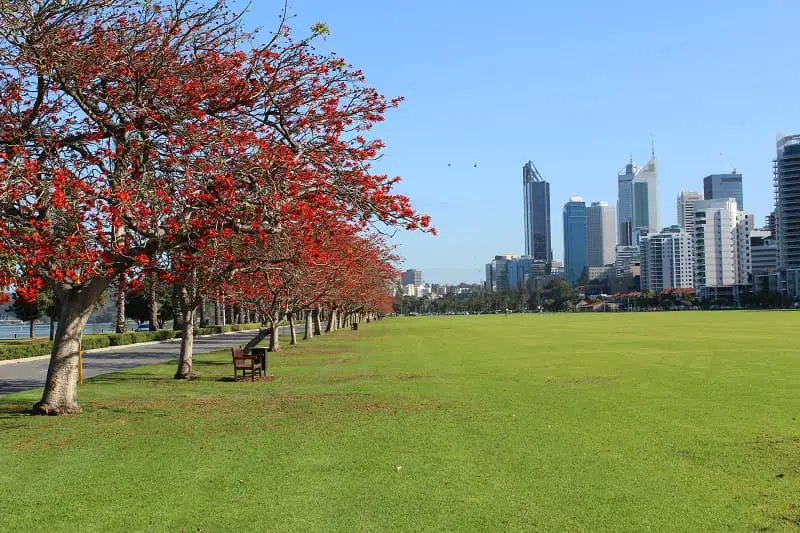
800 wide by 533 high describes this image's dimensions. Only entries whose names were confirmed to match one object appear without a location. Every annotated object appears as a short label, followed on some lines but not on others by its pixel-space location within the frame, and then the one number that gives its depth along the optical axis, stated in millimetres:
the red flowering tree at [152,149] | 11098
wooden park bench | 20109
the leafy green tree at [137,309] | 65188
